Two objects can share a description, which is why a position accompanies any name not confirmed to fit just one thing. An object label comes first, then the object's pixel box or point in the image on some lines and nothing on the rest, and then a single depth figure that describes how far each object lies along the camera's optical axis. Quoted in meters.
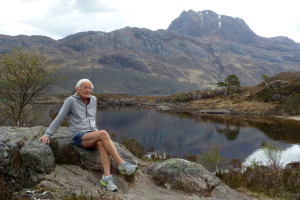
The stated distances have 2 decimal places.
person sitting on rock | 6.62
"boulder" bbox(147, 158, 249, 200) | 7.98
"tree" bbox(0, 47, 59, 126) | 13.39
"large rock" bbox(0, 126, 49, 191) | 6.02
